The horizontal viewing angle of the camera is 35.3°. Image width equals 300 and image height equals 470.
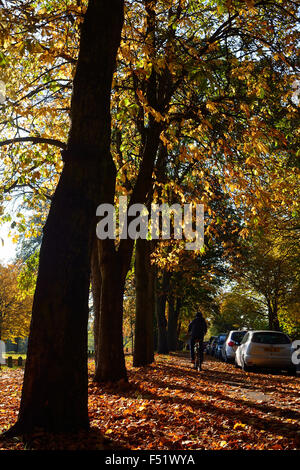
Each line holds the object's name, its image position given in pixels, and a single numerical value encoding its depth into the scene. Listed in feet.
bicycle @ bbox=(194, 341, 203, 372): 52.49
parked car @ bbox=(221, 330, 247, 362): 74.79
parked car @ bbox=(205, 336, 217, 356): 131.44
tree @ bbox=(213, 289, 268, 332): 150.61
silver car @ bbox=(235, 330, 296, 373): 53.98
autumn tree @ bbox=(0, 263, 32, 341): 135.03
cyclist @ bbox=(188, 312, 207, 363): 51.08
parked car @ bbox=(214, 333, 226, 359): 100.40
